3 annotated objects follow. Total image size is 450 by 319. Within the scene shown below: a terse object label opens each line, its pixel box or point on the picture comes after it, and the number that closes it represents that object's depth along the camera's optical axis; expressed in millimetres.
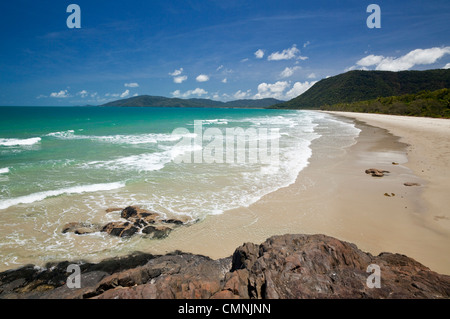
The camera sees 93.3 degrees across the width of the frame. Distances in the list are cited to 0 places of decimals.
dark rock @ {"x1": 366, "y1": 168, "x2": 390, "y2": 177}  11250
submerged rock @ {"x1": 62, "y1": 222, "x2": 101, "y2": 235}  6561
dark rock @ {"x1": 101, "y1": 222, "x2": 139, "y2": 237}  6422
